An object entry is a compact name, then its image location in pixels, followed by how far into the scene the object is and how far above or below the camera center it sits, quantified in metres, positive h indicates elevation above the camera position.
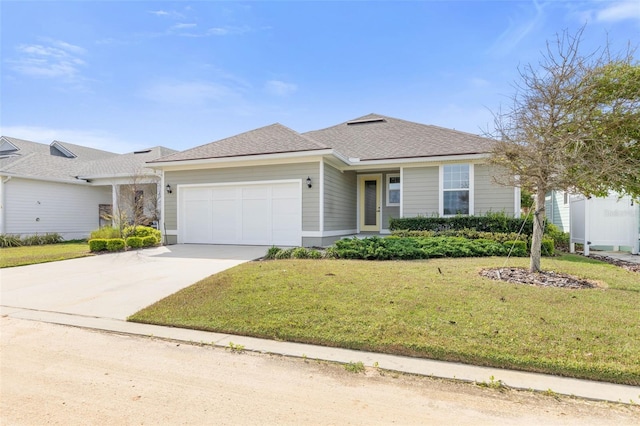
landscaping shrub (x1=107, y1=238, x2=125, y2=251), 11.57 -1.19
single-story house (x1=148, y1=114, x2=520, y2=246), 11.38 +0.99
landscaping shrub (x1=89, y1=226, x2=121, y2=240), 12.12 -0.87
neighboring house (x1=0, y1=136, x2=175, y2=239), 15.20 +1.12
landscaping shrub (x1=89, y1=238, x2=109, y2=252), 11.38 -1.17
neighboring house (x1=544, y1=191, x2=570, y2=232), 13.77 +0.08
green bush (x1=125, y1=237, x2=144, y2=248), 12.04 -1.15
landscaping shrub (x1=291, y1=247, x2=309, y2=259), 9.02 -1.17
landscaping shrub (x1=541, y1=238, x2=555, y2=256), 9.40 -1.05
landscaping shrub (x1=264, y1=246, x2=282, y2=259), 9.18 -1.18
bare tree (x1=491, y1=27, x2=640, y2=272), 5.96 +1.66
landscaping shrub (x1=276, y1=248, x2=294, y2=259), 9.09 -1.20
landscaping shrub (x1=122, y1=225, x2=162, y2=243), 12.70 -0.84
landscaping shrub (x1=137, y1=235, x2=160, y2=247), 12.54 -1.17
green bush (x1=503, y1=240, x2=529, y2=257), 9.00 -1.03
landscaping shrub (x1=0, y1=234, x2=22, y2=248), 13.92 -1.30
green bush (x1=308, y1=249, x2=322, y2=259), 8.96 -1.20
